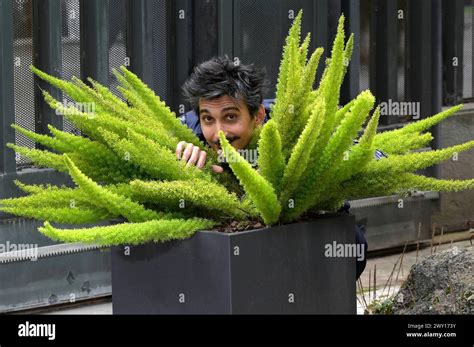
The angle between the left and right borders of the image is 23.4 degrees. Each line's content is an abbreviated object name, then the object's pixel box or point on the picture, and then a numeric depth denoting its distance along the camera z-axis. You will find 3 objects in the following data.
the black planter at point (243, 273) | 3.20
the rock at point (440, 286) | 4.45
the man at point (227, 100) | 3.67
